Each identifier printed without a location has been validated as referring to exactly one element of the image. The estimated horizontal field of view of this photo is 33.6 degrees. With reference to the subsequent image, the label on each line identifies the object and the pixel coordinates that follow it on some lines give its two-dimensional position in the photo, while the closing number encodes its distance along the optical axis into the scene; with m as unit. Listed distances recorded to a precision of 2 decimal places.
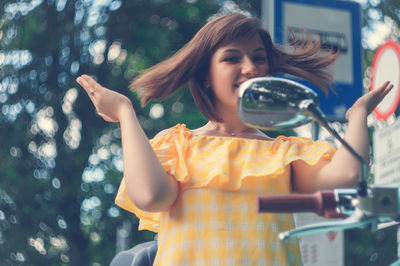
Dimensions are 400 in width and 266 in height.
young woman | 2.05
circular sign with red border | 4.32
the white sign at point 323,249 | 4.84
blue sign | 4.31
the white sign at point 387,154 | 3.94
